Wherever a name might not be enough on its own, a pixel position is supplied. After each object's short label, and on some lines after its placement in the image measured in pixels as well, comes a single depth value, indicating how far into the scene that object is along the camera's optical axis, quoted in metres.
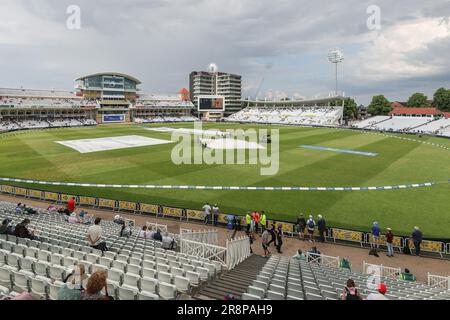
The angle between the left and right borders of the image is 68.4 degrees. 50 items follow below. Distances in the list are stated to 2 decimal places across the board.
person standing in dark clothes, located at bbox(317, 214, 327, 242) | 17.89
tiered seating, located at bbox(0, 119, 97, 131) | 90.06
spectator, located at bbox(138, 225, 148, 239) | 14.88
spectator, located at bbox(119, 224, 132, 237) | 14.73
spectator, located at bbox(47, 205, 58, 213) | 21.01
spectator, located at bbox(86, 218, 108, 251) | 10.47
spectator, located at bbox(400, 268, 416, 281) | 12.95
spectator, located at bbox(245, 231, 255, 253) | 17.38
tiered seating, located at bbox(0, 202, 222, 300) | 7.00
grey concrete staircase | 8.04
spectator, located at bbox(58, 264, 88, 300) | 5.46
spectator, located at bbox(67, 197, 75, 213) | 20.84
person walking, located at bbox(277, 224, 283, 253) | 16.64
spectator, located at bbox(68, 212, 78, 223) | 17.50
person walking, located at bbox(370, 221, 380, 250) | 16.62
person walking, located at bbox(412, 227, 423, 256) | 15.98
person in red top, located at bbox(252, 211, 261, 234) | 19.25
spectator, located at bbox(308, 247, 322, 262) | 14.76
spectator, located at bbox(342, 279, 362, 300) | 6.54
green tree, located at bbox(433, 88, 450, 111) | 129.00
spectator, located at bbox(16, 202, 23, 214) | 18.42
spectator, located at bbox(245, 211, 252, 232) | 18.64
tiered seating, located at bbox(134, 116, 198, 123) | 125.44
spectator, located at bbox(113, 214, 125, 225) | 19.02
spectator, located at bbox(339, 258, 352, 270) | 14.02
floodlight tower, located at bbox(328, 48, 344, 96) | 121.19
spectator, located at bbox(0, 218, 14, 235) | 11.61
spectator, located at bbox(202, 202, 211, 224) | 20.58
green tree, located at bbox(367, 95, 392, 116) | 130.62
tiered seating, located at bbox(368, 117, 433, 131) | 94.62
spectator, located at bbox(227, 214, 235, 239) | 19.87
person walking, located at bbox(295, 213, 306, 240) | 18.30
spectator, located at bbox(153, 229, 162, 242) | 14.71
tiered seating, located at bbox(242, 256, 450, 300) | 7.45
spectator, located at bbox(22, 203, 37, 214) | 18.65
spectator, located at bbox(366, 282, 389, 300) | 6.05
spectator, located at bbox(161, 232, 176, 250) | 13.85
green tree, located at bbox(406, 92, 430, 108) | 139.25
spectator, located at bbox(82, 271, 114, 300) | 5.21
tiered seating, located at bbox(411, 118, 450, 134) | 85.25
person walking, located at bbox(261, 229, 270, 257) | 15.58
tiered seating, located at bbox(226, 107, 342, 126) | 121.38
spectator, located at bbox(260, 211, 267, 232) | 18.72
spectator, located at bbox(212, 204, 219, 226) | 20.54
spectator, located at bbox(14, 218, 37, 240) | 11.45
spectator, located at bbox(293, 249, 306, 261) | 14.56
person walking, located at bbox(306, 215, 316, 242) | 17.95
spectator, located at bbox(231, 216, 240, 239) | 18.84
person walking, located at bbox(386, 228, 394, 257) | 16.17
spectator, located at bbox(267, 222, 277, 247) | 16.75
